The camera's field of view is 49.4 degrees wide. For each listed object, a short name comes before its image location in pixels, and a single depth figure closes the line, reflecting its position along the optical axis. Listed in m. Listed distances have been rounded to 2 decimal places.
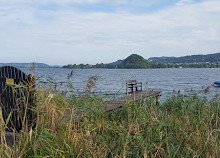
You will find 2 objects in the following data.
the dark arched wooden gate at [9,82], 5.20
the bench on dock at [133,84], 22.67
